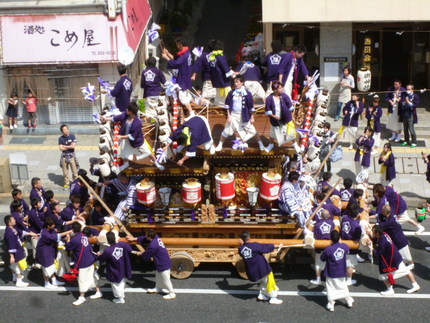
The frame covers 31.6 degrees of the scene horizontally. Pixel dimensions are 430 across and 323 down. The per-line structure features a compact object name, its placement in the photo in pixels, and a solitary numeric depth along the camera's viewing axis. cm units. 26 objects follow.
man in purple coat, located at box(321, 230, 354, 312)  1473
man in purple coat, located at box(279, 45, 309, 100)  1731
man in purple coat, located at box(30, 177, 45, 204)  1789
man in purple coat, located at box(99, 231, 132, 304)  1502
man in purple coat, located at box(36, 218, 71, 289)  1573
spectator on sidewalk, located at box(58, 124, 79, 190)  2091
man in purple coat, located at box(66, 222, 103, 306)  1529
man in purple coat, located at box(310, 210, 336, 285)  1568
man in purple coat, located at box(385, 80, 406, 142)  2331
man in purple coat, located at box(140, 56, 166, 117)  1777
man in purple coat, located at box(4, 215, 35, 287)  1590
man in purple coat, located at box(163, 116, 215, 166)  1523
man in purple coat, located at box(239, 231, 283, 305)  1489
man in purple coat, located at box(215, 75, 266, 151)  1568
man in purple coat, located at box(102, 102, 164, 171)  1558
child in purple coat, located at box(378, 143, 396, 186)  1950
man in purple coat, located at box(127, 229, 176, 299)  1516
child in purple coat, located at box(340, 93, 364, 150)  2212
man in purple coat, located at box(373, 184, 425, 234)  1702
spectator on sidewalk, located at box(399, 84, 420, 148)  2284
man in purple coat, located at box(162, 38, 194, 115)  1742
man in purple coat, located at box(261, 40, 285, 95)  1730
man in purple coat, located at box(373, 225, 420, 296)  1516
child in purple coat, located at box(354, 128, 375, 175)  2023
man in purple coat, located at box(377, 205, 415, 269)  1562
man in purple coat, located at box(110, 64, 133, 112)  1756
